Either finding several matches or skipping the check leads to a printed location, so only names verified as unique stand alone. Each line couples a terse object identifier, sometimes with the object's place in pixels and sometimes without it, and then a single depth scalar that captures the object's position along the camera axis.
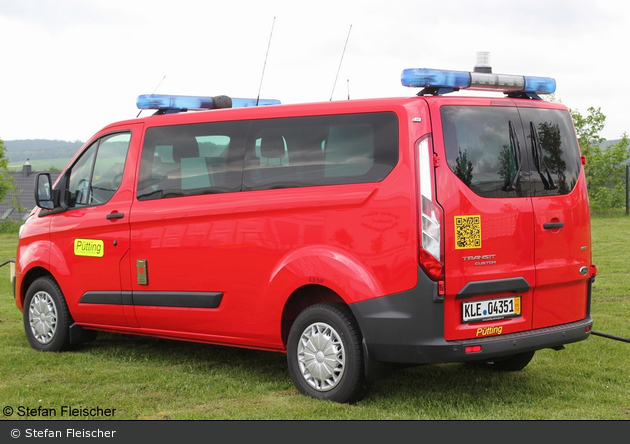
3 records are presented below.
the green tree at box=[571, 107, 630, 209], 34.03
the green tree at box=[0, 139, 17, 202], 32.38
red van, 5.20
